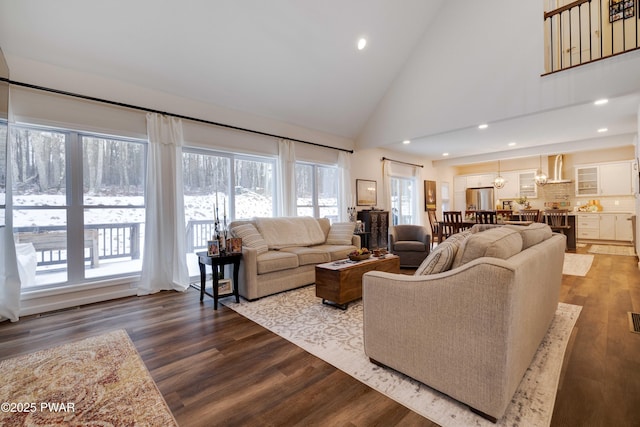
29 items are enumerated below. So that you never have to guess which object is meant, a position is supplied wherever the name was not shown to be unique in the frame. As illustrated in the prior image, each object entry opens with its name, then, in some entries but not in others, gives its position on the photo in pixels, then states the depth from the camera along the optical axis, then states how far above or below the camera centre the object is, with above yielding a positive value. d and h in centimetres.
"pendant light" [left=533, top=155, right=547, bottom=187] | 792 +90
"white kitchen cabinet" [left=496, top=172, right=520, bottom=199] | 913 +77
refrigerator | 959 +41
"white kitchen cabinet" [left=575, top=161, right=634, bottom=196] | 725 +80
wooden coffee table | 296 -74
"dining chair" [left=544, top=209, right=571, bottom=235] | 633 -26
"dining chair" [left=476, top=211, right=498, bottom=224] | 554 -13
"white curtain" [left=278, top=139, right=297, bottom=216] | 528 +68
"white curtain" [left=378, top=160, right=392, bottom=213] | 749 +69
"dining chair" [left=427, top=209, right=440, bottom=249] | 648 -40
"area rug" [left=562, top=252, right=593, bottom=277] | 449 -98
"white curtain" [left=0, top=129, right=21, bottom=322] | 288 -59
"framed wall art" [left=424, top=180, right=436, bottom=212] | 898 +53
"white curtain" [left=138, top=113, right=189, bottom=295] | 378 +3
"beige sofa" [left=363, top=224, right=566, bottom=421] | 134 -58
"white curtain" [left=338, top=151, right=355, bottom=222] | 645 +58
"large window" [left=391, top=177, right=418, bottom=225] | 811 +33
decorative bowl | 336 -54
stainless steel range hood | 827 +116
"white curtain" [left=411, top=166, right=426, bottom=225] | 870 +42
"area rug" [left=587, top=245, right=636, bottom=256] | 605 -94
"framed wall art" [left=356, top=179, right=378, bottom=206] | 685 +49
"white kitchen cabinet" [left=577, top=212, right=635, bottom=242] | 708 -46
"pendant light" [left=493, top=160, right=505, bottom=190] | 863 +87
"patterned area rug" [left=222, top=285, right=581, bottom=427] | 150 -106
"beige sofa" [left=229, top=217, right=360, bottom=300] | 343 -53
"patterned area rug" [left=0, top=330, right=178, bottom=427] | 153 -108
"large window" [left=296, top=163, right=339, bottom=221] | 600 +50
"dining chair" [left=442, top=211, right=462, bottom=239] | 584 -25
